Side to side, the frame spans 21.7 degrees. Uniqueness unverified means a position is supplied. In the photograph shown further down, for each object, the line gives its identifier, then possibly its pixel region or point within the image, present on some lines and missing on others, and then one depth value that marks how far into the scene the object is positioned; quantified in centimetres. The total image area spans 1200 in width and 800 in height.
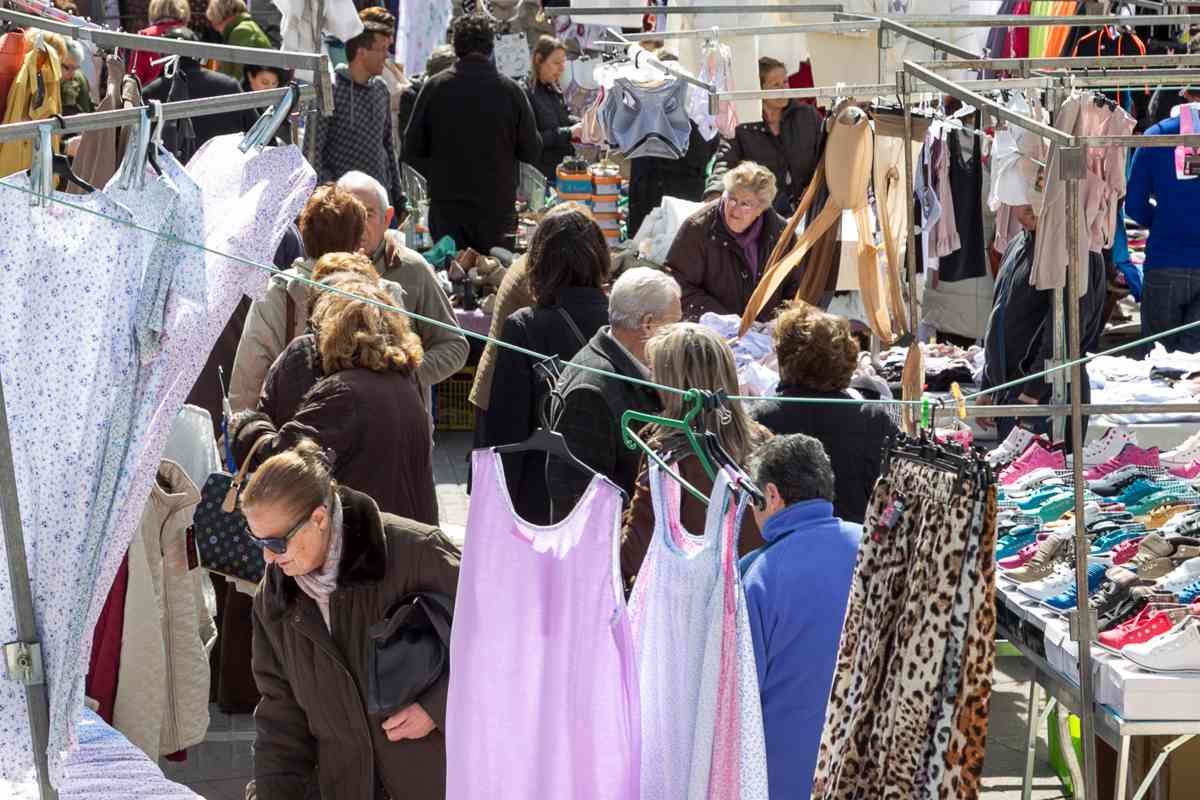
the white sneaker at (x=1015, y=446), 992
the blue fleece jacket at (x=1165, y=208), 1391
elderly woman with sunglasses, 690
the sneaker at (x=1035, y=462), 966
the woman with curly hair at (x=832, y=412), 855
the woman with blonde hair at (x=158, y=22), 1868
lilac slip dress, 611
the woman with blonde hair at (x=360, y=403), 889
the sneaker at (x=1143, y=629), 730
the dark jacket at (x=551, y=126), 2104
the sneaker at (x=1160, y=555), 797
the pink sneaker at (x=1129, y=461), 946
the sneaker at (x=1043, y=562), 829
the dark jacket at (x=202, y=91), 1516
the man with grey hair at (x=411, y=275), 1115
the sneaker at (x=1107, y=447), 971
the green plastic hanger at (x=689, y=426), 606
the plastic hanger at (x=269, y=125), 658
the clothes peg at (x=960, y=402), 642
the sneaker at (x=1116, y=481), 926
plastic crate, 1603
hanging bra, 1820
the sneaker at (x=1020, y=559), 842
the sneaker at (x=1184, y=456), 975
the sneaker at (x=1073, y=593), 793
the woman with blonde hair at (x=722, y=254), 1279
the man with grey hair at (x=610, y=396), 857
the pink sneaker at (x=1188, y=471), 954
